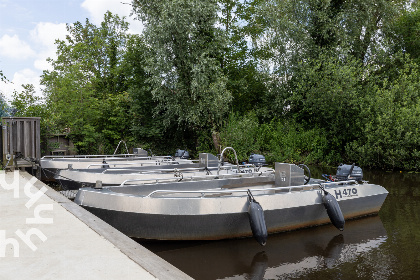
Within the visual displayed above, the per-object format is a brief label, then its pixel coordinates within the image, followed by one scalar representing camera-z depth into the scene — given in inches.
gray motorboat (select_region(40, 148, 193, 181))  417.4
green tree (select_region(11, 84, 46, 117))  555.5
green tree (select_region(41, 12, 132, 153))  681.6
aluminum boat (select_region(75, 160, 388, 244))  225.0
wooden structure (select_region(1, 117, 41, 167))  419.2
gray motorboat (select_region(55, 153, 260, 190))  338.6
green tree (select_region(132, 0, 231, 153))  702.5
